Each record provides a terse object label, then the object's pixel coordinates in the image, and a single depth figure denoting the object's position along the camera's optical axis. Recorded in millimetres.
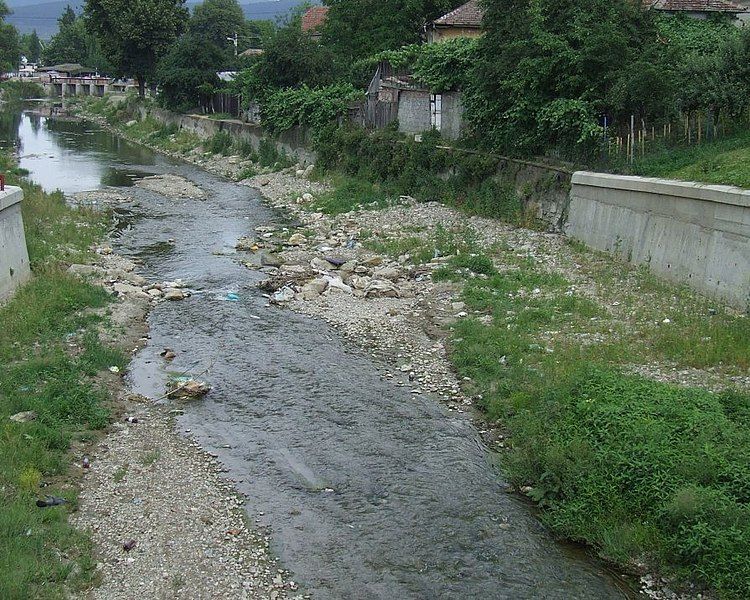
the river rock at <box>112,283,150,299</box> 17266
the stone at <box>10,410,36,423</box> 10516
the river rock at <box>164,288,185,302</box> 17469
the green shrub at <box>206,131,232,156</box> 41875
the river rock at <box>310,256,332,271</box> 19455
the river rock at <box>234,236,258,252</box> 22173
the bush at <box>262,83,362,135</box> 33375
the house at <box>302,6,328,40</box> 65625
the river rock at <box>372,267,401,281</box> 18375
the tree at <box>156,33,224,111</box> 48250
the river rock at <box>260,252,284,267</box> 20281
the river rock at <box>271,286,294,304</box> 17281
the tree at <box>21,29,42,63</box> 141875
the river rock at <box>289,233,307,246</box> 22562
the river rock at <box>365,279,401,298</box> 17219
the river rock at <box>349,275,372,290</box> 17672
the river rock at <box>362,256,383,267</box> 19438
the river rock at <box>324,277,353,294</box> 17709
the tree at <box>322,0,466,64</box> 37594
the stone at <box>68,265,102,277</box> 17578
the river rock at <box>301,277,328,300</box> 17391
